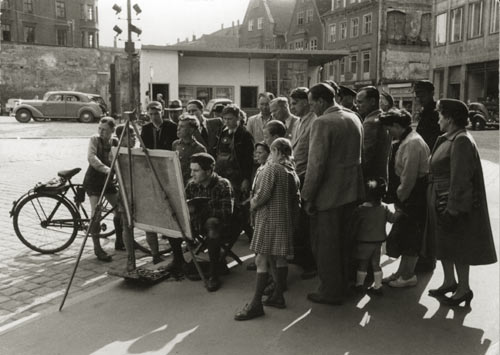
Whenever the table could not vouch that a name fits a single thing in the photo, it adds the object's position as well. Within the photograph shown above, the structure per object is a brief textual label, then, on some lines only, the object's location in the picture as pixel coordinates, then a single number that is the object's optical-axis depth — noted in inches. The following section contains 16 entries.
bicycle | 264.4
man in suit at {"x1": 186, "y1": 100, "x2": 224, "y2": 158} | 320.3
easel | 206.4
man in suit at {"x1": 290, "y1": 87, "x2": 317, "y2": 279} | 228.5
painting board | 204.8
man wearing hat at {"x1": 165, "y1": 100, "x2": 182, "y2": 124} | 320.2
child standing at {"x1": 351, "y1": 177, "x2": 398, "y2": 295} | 200.1
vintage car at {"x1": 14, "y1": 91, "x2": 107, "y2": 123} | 1369.3
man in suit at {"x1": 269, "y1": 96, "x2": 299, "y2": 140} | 268.5
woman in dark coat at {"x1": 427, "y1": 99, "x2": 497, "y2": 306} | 178.2
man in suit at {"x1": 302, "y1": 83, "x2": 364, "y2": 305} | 186.7
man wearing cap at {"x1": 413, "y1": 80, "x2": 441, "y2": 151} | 222.7
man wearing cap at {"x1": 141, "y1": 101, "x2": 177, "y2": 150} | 290.2
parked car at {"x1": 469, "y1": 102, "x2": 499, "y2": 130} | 1082.6
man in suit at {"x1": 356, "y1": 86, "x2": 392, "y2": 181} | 212.4
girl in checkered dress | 183.3
